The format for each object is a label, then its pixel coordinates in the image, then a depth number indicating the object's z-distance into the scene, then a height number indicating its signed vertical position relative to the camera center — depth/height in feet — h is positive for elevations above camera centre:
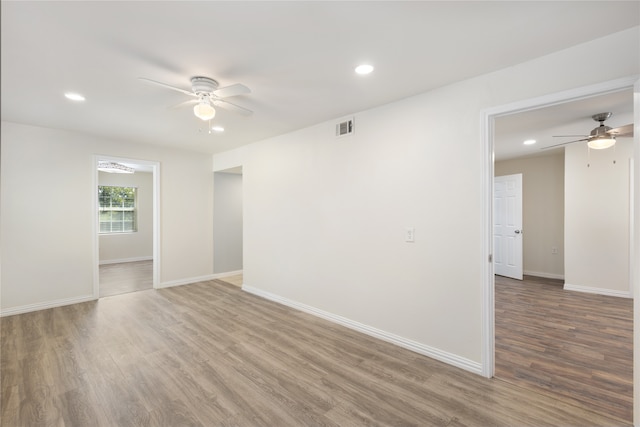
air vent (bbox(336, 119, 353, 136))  11.23 +3.40
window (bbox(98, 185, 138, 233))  25.55 +0.35
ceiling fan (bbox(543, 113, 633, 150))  10.93 +3.11
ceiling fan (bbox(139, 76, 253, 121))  7.88 +3.42
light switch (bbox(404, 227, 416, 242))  9.39 -0.73
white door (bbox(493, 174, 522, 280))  18.86 -0.96
